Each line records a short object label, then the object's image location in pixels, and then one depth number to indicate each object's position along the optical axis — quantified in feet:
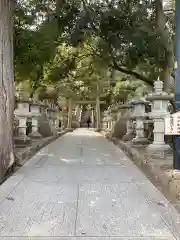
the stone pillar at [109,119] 39.44
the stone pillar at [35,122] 24.82
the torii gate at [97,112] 60.44
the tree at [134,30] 22.38
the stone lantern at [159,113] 15.24
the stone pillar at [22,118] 19.85
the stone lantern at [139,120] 19.64
